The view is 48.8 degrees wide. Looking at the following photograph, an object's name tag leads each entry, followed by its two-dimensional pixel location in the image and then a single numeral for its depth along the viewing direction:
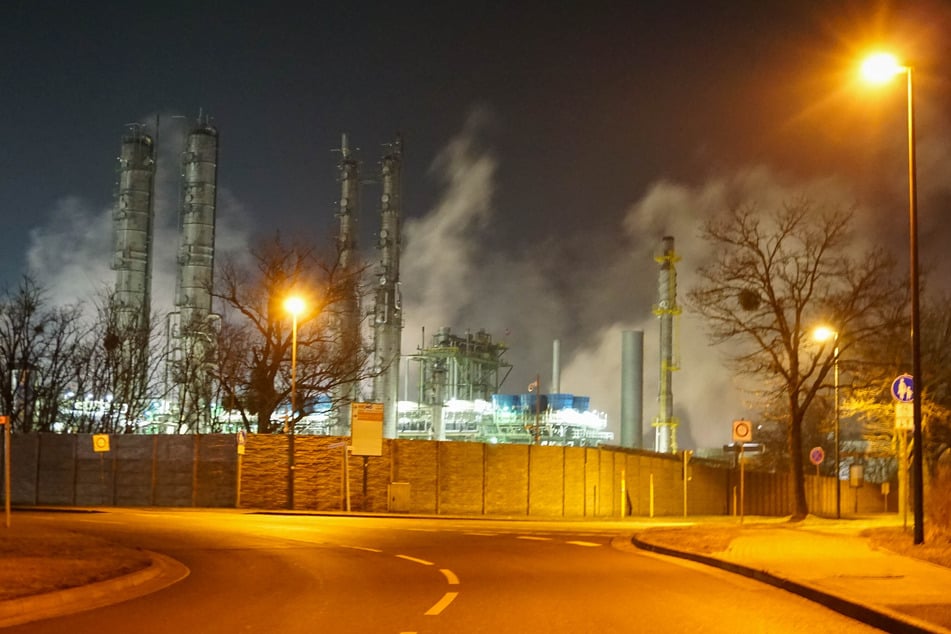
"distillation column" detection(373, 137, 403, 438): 79.06
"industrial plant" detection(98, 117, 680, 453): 67.94
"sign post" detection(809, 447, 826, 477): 43.34
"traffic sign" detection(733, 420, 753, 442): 27.78
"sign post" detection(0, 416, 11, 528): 21.43
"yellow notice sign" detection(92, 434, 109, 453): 37.66
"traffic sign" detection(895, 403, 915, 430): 19.58
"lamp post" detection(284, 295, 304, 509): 39.16
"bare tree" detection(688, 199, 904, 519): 35.16
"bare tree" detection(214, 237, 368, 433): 50.88
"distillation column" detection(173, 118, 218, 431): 68.31
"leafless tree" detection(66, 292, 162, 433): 62.78
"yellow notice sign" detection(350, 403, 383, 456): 37.75
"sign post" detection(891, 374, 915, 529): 19.59
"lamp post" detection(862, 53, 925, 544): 18.23
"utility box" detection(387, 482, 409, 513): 39.69
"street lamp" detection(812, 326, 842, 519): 35.41
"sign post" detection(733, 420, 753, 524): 27.78
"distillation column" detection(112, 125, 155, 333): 69.69
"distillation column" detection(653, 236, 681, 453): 85.25
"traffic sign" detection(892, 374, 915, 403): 19.61
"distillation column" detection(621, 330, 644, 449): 86.56
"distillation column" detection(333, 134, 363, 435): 70.56
